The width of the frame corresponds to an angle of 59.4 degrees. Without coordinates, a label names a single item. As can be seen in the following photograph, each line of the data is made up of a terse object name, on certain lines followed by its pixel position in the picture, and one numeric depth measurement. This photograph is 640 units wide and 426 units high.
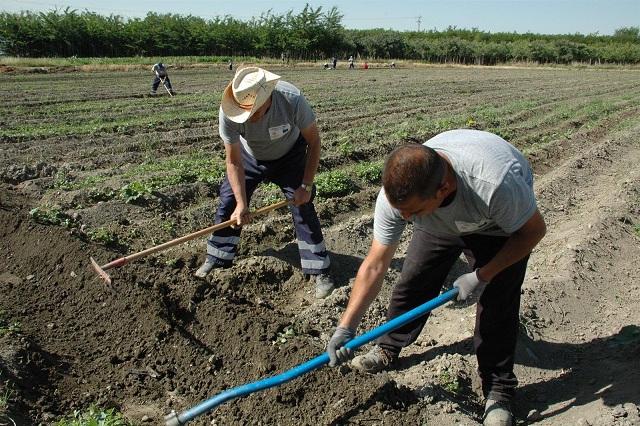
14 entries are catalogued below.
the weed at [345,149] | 8.84
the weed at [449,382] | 3.46
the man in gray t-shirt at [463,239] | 2.35
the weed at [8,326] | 3.86
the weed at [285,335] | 3.87
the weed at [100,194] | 6.35
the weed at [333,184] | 6.90
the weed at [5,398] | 3.08
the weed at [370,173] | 7.59
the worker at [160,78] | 16.86
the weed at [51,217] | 5.53
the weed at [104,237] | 5.38
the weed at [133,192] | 6.27
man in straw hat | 3.99
